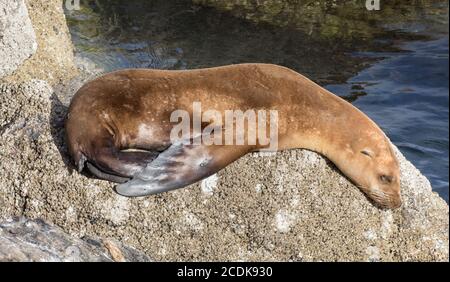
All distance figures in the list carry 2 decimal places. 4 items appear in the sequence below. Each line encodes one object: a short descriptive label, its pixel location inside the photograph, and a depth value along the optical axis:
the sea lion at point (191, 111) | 5.10
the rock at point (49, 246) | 4.39
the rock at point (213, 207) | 5.22
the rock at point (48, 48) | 6.34
